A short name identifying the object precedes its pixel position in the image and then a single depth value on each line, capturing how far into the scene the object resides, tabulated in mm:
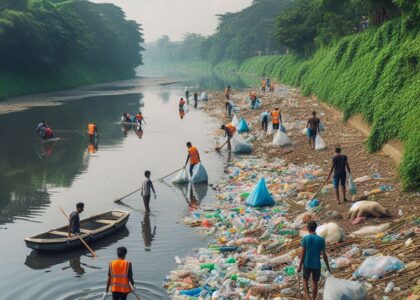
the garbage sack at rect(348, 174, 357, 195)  14711
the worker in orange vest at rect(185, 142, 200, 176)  19219
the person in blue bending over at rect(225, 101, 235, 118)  39019
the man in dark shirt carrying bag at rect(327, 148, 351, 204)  14010
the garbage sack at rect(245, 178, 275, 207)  15359
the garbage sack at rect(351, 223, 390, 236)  11443
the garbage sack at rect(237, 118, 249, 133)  30625
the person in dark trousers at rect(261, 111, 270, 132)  29267
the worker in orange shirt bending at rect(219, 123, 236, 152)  25234
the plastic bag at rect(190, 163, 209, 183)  19312
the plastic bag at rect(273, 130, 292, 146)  24359
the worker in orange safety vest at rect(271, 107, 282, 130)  26919
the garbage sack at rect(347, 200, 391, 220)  12320
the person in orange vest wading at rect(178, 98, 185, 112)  44531
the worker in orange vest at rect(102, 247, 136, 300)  8641
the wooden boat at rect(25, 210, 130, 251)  12406
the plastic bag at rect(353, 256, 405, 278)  9195
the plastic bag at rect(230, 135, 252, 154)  24438
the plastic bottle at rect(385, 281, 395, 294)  8701
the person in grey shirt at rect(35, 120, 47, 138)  30203
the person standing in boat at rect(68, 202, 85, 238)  12773
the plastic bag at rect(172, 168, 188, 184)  19547
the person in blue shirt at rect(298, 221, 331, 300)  8680
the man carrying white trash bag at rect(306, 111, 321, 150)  22328
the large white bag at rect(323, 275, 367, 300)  8086
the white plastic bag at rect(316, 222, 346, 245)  11094
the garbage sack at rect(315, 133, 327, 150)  22172
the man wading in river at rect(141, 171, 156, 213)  15566
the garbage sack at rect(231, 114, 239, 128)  31216
